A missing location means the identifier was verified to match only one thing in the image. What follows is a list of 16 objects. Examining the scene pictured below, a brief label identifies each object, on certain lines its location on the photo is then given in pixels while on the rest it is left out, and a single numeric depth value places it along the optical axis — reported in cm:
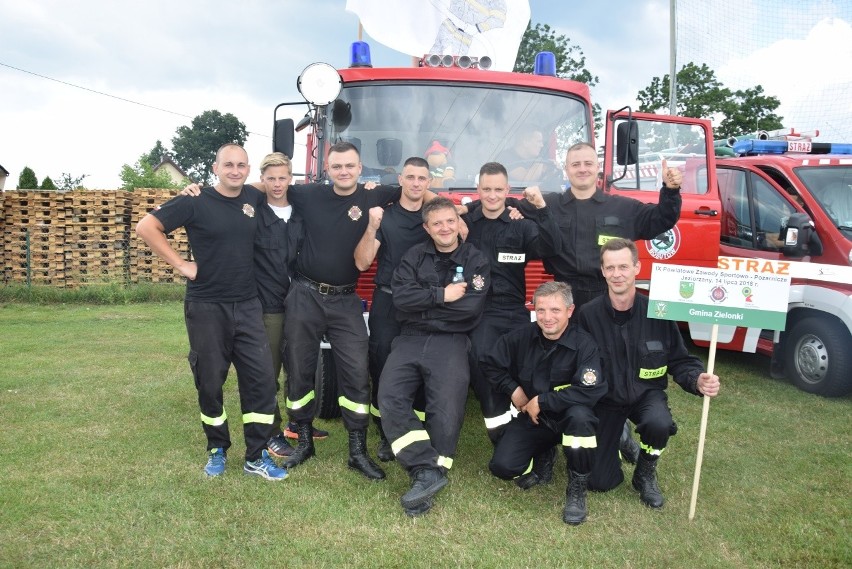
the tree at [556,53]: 2334
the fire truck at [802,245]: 594
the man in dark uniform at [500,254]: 419
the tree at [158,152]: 7398
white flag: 623
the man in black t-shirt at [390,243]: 420
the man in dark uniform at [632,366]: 381
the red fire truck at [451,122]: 507
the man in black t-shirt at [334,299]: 423
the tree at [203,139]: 6519
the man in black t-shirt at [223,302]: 396
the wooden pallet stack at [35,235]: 1476
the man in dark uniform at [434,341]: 390
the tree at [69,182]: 4384
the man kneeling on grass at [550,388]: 367
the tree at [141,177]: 3309
